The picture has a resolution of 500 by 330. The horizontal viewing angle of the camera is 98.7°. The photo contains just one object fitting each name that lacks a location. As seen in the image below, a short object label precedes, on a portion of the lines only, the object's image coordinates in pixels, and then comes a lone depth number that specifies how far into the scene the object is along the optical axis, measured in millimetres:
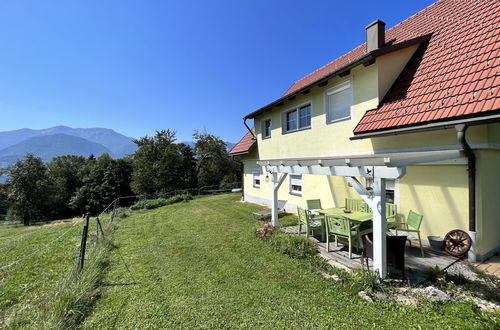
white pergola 3729
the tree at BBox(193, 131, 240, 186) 32688
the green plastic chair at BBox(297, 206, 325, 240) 6138
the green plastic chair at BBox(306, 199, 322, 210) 7823
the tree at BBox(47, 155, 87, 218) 39281
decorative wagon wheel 4691
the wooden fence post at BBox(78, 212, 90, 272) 4570
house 4340
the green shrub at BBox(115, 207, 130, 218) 12767
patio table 5629
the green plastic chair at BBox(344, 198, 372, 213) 6895
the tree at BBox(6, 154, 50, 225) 30984
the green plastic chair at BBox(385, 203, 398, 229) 5930
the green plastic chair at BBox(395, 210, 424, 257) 5016
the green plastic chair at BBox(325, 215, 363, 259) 4965
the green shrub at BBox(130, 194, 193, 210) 15133
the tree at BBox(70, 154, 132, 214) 40312
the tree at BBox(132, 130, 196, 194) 28500
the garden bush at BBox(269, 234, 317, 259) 5258
